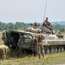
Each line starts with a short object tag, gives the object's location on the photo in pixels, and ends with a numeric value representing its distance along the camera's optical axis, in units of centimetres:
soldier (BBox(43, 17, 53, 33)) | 2667
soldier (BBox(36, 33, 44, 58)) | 2408
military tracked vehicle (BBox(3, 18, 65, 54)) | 2473
